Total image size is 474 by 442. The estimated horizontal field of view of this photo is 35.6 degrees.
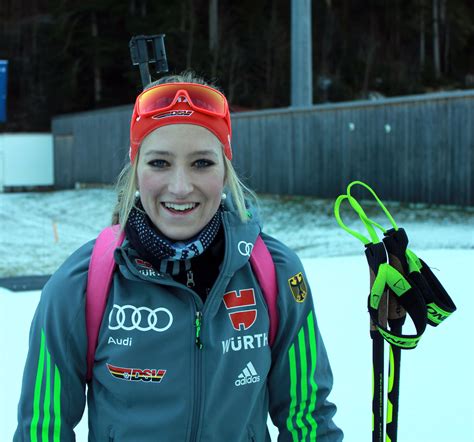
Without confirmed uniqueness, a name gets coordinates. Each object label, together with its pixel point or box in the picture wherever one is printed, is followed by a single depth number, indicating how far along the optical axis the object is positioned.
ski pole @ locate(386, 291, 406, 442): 1.74
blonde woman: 1.71
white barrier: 31.17
